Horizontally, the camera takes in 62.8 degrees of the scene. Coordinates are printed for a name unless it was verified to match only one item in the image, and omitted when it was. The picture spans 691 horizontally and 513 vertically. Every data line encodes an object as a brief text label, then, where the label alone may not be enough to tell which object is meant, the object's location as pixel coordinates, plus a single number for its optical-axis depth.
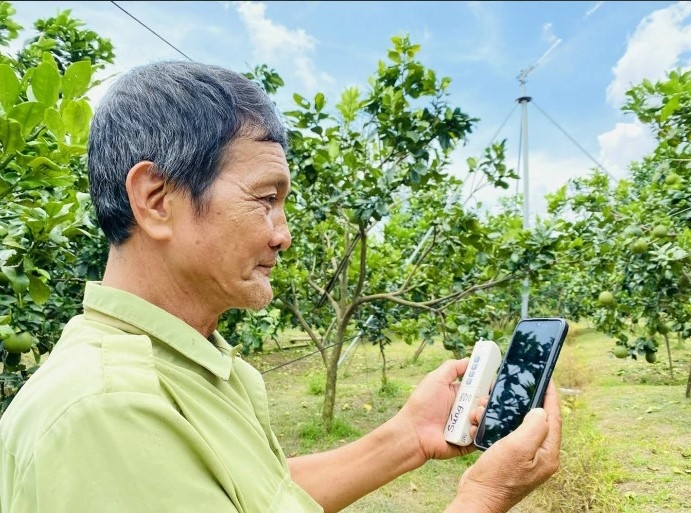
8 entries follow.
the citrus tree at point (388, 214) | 3.70
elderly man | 0.63
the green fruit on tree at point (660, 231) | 3.11
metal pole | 6.78
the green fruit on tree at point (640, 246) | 3.10
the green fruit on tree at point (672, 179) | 2.90
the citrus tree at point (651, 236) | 2.82
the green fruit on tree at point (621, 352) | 3.87
